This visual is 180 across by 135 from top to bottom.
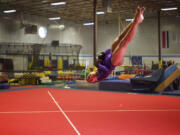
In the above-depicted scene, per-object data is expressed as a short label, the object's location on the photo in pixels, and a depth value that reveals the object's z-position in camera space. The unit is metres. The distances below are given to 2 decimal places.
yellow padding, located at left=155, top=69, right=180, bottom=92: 8.87
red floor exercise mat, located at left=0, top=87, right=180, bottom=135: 4.35
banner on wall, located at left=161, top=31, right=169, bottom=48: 18.33
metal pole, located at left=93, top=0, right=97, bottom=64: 11.69
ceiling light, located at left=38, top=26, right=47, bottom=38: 18.08
